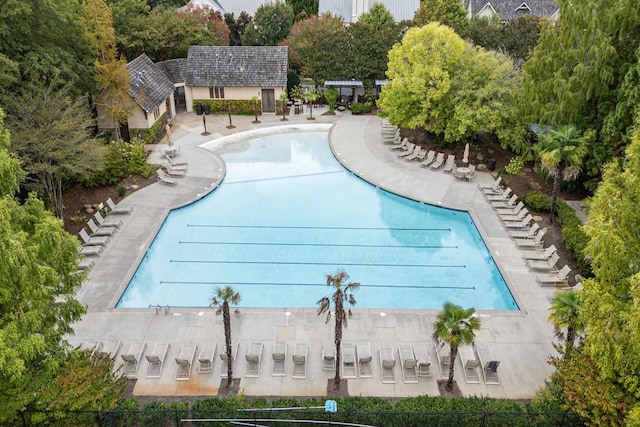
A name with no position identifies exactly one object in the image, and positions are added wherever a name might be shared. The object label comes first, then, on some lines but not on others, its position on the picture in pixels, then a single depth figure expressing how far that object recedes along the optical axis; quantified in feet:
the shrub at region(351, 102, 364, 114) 140.36
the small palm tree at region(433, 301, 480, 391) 47.09
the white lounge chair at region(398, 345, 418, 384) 53.78
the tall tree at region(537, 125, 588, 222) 79.20
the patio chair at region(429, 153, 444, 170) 104.37
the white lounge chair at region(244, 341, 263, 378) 54.39
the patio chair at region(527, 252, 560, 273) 71.00
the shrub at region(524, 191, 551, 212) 86.74
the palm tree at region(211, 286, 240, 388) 47.57
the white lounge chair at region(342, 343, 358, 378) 54.54
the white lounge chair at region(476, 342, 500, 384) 53.72
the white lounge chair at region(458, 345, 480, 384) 53.94
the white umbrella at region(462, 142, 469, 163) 103.50
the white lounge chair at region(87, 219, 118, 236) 78.95
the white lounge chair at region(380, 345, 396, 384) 53.88
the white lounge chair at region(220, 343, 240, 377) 54.13
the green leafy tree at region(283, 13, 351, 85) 138.51
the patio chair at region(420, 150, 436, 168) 106.22
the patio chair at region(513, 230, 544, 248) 76.74
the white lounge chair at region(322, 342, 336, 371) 54.60
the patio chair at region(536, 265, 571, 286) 68.13
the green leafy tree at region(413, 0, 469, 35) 163.63
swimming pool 70.03
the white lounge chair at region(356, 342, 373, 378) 54.60
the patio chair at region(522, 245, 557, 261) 72.95
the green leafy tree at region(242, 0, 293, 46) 175.63
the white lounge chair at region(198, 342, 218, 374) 54.29
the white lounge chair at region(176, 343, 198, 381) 53.93
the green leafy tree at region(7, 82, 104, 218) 73.61
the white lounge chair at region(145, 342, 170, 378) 54.08
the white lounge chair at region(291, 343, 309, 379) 54.35
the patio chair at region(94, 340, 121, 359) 55.93
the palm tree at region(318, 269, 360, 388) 47.19
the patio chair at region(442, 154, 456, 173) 103.45
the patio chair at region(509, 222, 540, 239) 79.05
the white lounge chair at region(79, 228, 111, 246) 76.28
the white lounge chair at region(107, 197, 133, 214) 85.76
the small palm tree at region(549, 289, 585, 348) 47.39
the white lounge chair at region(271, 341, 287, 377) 54.54
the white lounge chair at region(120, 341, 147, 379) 54.08
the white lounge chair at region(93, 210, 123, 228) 81.41
